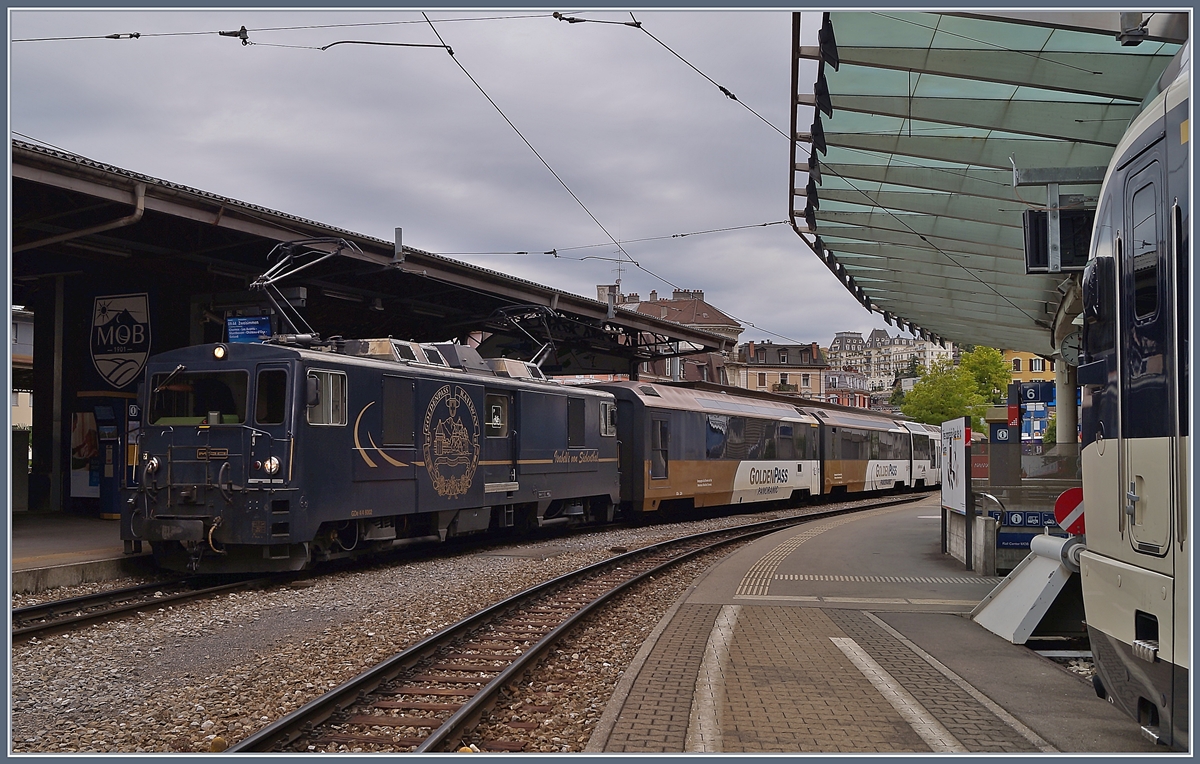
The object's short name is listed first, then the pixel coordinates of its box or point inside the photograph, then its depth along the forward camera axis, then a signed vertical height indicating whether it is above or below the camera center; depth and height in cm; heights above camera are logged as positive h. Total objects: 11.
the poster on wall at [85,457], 1792 -49
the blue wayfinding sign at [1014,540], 1230 -140
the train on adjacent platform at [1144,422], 423 +2
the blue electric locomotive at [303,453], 1129 -29
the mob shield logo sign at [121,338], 1817 +169
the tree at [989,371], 6194 +350
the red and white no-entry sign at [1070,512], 881 -75
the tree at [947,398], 5956 +185
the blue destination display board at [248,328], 1677 +172
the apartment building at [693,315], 7050 +920
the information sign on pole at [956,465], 1305 -51
